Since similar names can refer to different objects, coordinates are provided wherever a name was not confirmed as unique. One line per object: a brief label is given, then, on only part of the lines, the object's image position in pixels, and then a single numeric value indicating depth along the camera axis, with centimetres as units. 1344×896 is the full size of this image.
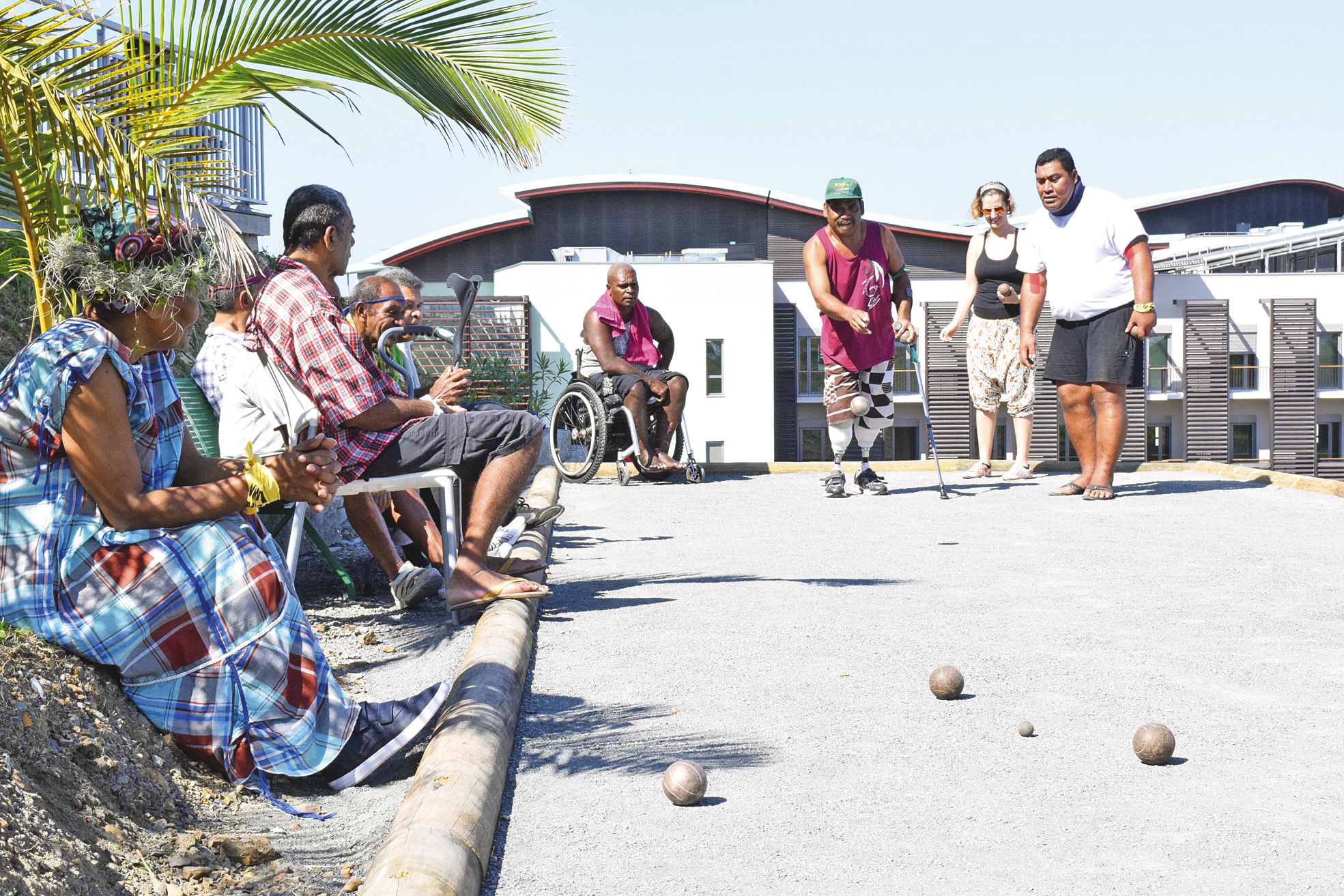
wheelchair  975
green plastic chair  473
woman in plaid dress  278
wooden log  211
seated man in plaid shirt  423
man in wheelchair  972
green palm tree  387
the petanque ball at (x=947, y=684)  346
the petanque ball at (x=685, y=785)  268
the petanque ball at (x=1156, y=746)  290
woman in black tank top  923
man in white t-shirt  793
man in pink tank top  845
